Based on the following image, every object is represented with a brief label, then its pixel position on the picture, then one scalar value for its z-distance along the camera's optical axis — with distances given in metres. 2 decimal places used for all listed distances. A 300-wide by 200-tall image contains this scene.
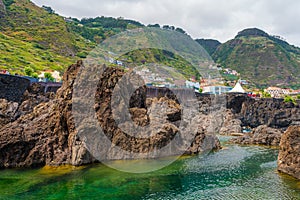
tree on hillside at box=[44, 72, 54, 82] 81.54
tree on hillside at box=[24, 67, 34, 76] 78.94
